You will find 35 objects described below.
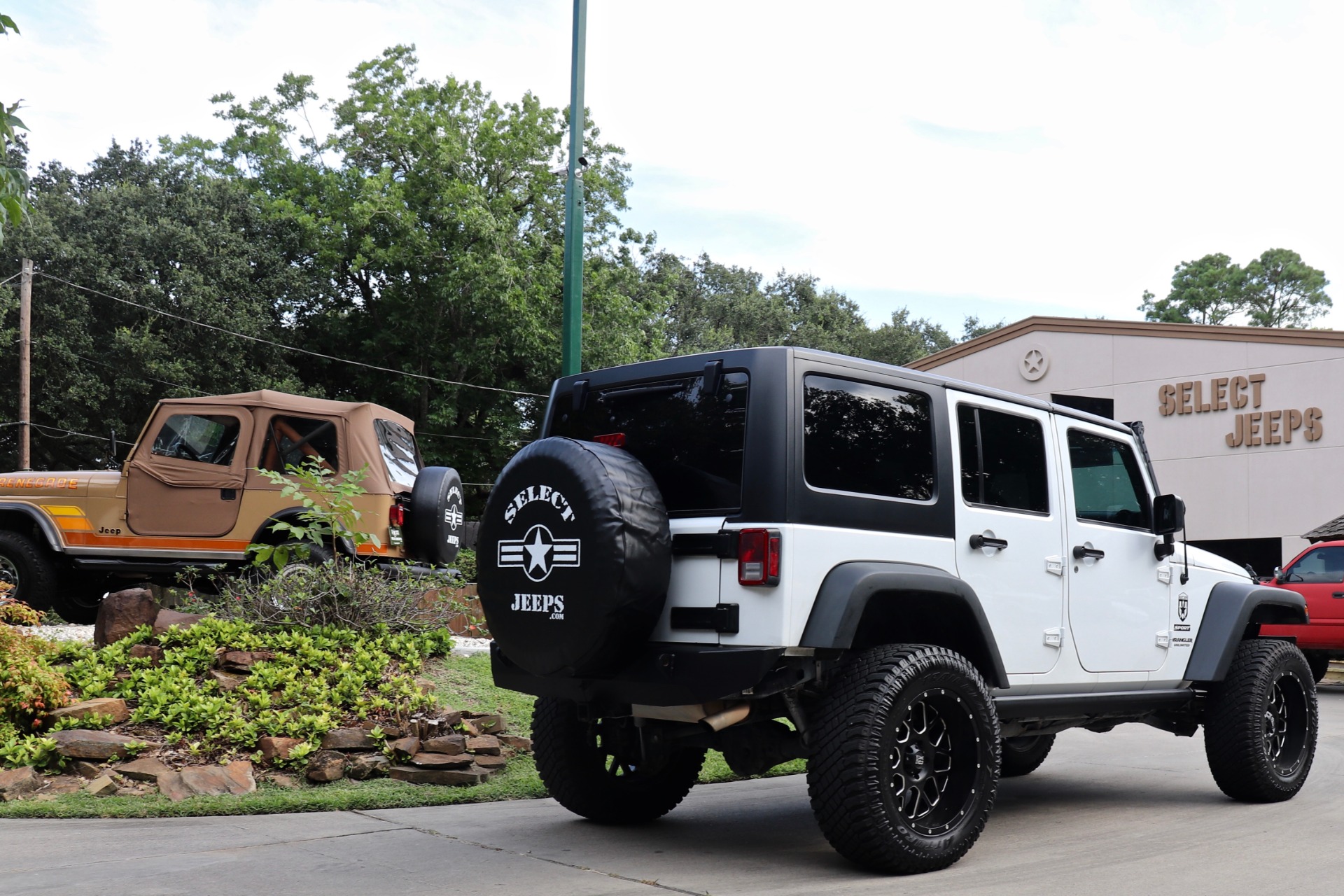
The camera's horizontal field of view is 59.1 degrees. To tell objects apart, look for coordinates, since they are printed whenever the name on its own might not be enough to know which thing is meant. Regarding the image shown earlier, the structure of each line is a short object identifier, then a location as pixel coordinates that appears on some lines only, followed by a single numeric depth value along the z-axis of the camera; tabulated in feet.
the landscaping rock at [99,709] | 23.12
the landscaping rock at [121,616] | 27.22
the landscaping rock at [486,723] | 24.98
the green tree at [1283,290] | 202.59
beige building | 72.69
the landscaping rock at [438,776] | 22.58
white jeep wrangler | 15.61
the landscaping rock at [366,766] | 22.90
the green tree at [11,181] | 16.58
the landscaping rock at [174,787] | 21.04
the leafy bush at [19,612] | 24.61
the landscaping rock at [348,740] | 23.07
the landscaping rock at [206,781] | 21.30
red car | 46.42
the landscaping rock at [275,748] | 22.52
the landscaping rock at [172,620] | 26.89
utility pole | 80.69
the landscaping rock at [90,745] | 21.99
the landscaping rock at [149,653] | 25.73
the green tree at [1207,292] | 205.67
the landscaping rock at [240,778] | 21.52
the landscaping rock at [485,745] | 23.84
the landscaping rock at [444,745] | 23.07
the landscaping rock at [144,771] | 21.53
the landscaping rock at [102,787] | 21.02
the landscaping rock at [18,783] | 20.89
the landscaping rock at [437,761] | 22.80
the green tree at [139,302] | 93.45
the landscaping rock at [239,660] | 25.34
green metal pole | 33.30
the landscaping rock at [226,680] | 24.58
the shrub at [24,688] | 22.79
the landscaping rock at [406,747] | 23.34
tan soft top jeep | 37.68
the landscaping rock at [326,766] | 22.43
